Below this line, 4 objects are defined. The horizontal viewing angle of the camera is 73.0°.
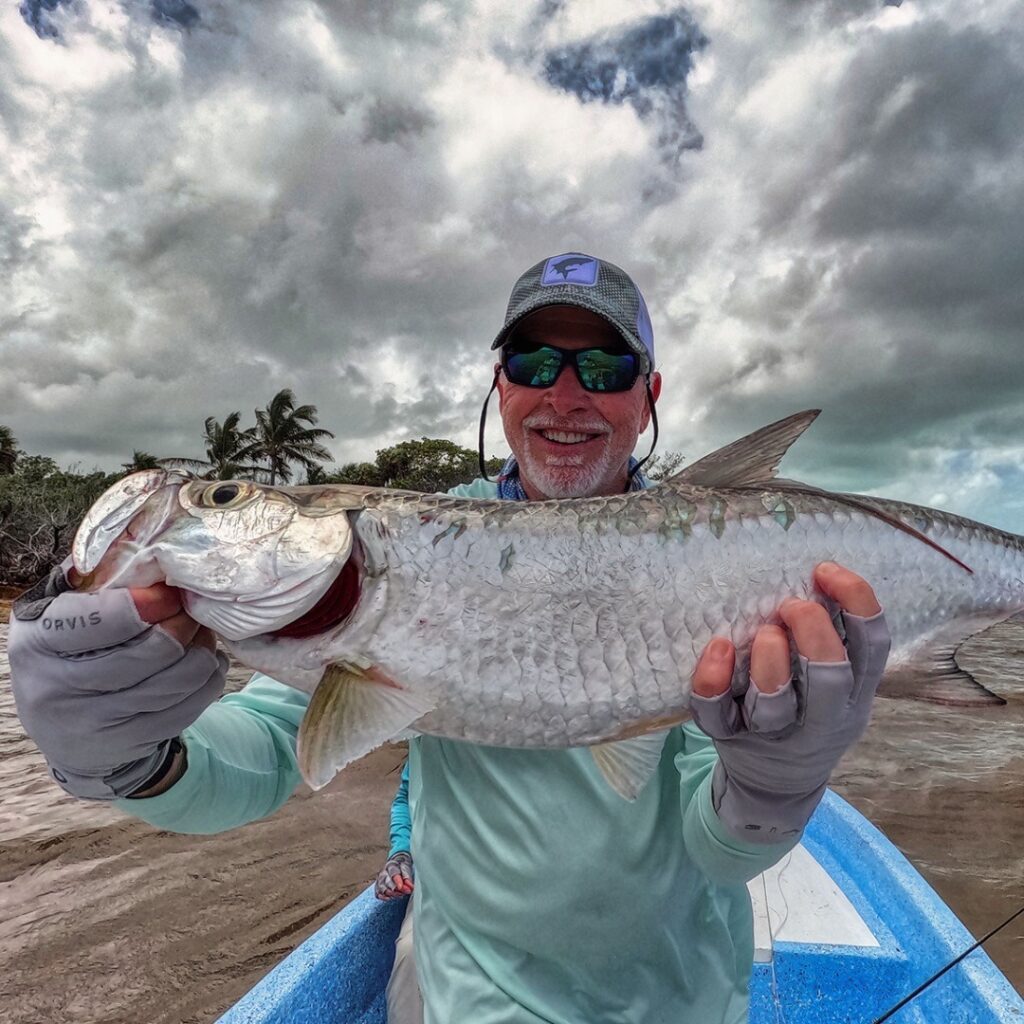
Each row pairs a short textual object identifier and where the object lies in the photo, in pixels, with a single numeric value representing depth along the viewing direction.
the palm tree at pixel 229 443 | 43.84
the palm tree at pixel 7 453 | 46.50
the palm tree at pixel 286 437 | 44.25
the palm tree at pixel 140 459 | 40.14
